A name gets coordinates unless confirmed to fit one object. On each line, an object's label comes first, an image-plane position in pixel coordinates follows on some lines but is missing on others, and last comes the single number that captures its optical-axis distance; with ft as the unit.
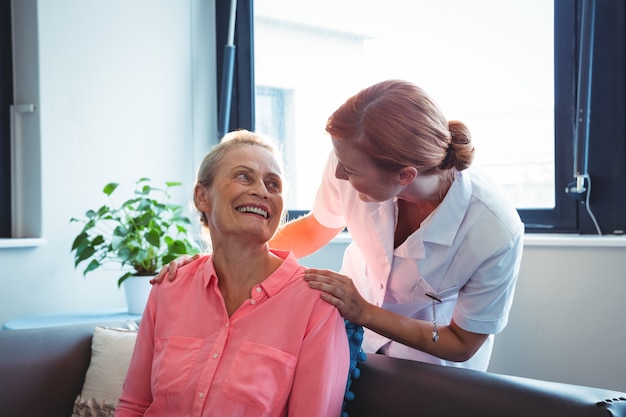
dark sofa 4.03
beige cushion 6.07
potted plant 8.06
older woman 4.69
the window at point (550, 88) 7.30
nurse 4.68
